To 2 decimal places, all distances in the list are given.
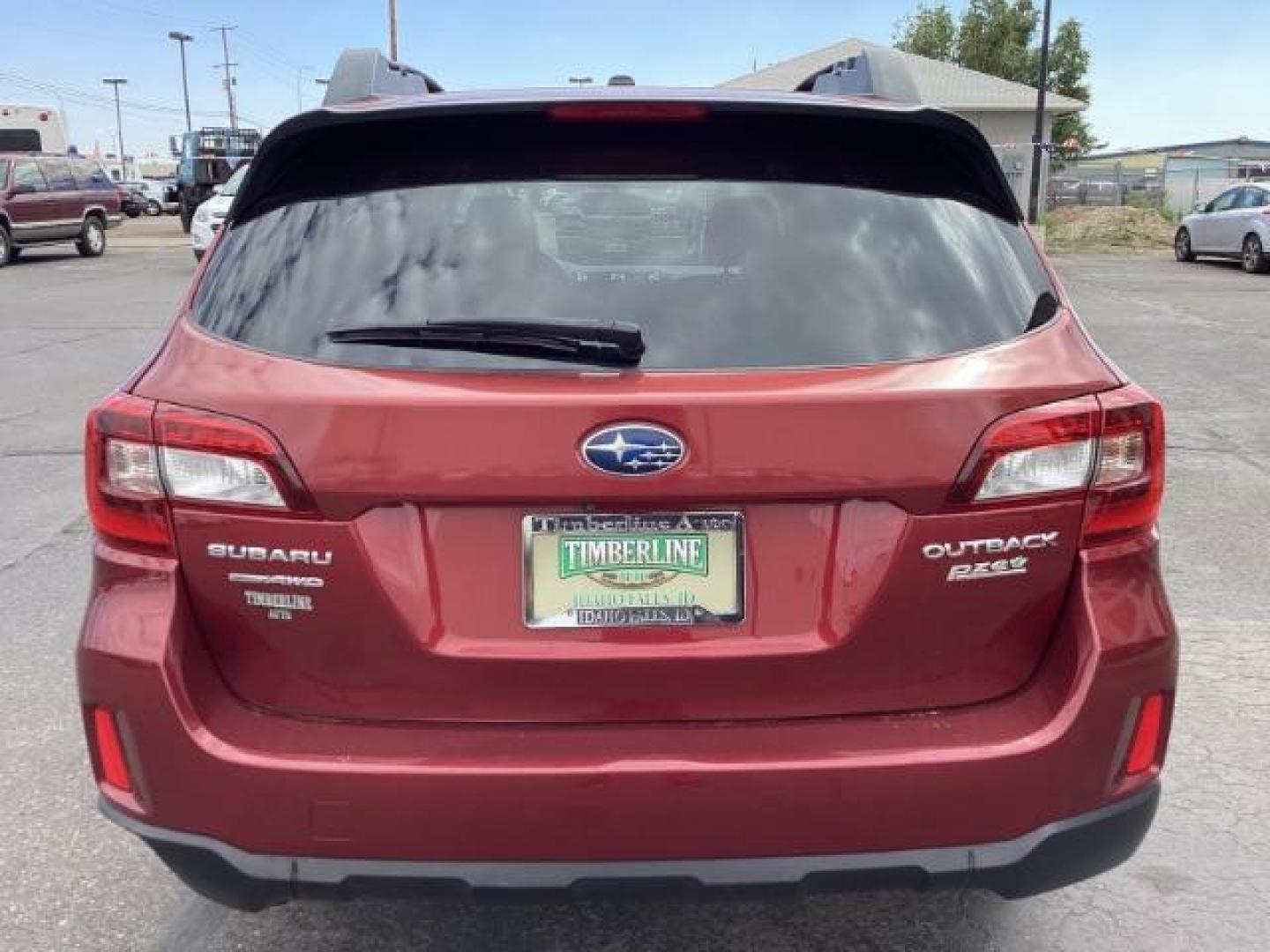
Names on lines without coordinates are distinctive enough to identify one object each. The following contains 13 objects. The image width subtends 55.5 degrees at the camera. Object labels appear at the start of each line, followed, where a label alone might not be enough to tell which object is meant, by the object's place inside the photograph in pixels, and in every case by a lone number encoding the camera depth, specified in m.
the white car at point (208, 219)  18.97
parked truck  32.53
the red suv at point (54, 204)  23.12
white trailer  32.91
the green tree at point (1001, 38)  60.84
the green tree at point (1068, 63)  64.00
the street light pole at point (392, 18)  42.88
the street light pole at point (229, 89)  92.36
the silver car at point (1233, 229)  22.86
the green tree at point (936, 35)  66.06
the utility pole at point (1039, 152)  29.90
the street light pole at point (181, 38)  85.75
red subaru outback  2.02
